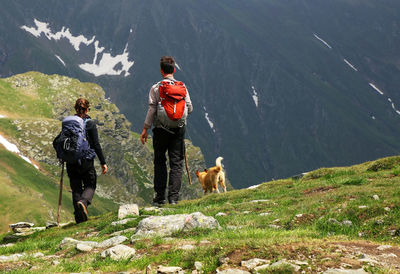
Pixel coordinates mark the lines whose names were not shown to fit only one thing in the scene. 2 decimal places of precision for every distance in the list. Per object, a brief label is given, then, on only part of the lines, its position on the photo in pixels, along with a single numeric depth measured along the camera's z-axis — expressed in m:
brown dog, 27.48
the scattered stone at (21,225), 24.38
